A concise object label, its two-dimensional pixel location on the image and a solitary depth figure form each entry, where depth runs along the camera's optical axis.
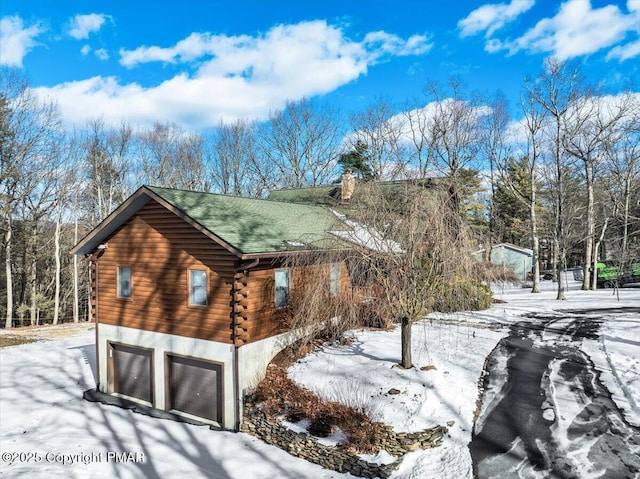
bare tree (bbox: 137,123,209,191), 41.19
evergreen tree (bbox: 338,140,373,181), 38.00
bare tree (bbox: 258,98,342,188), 42.66
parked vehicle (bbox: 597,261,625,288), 29.30
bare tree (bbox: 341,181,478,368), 10.39
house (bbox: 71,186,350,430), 11.53
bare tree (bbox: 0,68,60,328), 29.30
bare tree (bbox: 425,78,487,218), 35.25
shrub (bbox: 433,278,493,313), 11.44
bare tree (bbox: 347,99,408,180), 38.22
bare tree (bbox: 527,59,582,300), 26.50
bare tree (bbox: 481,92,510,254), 33.78
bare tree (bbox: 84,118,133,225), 36.44
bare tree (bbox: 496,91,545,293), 28.41
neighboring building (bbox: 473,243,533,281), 40.94
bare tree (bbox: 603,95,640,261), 28.16
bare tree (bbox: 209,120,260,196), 44.53
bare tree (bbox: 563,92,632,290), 27.48
